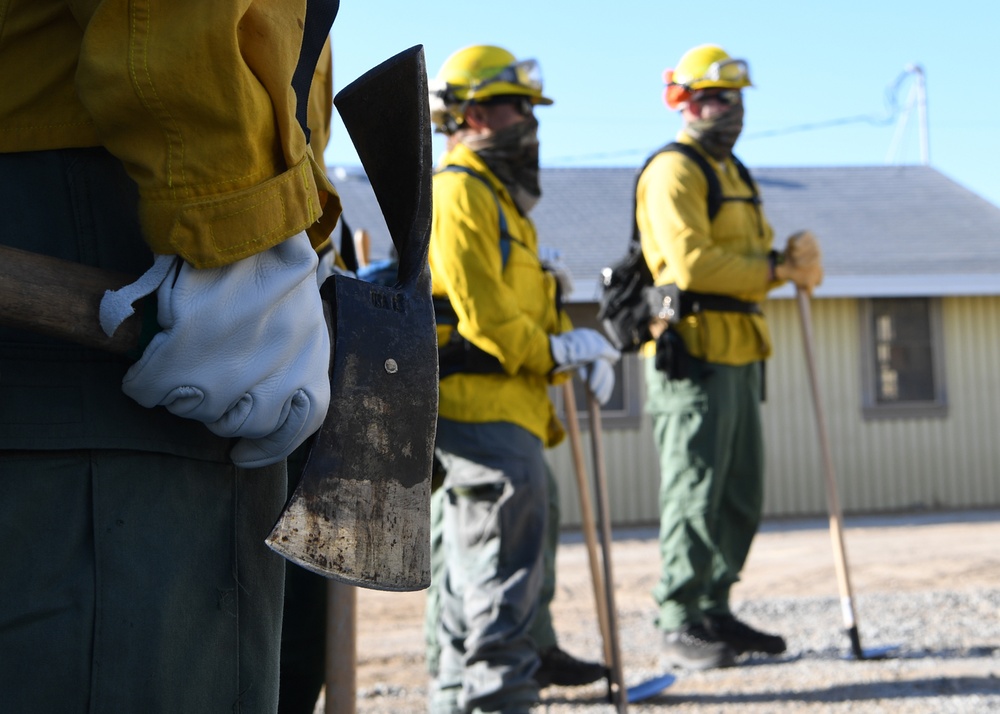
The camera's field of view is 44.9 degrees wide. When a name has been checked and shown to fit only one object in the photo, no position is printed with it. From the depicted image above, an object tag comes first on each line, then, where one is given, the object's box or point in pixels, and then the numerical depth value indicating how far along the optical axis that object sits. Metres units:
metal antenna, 25.30
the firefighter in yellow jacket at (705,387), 5.58
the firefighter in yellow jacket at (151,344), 1.39
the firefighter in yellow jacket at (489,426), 3.95
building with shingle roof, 14.52
